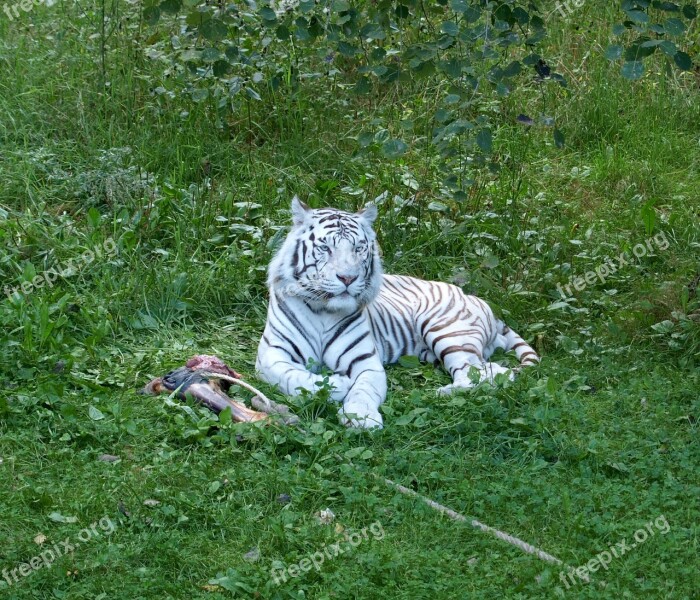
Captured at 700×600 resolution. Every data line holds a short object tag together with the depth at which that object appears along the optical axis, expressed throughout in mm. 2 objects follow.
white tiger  11078
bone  10172
